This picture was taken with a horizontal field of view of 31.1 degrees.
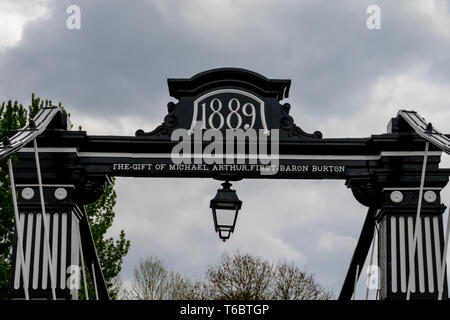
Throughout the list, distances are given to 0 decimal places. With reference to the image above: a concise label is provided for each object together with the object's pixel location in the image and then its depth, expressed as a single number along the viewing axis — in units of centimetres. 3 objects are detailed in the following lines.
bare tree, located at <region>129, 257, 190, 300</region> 4266
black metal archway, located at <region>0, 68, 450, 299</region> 1204
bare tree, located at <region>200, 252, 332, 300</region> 3674
